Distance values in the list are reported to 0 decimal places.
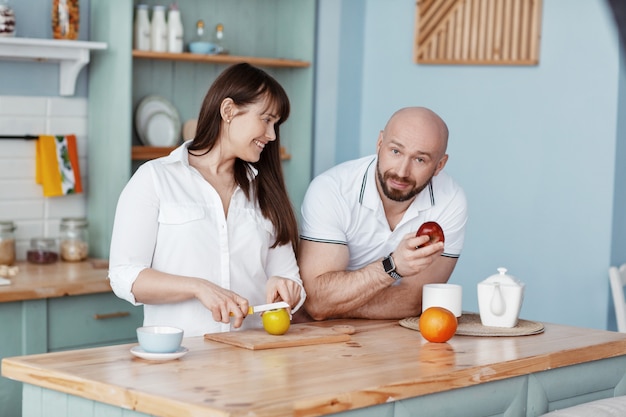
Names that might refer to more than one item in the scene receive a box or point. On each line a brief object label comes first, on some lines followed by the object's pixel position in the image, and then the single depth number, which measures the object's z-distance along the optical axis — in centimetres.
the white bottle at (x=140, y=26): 400
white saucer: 185
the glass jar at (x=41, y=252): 378
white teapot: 240
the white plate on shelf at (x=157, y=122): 414
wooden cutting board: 206
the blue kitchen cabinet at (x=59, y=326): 317
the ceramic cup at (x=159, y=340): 185
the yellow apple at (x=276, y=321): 213
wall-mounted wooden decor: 407
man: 251
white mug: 239
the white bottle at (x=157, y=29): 406
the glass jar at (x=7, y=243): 364
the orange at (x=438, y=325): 217
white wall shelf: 359
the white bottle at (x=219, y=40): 431
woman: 225
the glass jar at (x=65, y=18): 373
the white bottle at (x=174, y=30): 411
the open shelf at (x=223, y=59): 400
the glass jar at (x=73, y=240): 385
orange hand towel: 385
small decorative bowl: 420
